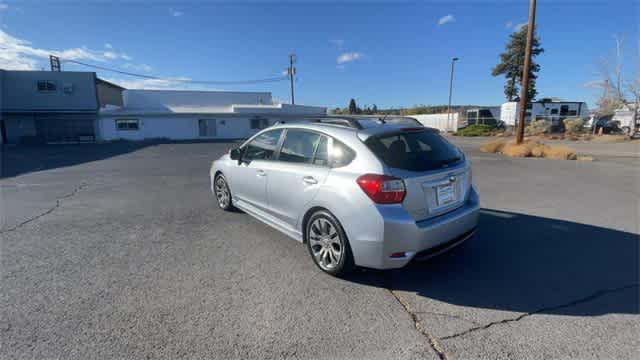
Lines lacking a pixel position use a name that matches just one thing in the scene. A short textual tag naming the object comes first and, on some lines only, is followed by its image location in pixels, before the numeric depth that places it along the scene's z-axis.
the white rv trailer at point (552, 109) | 38.56
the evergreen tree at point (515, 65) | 44.46
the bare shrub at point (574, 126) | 28.94
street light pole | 40.91
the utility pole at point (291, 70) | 40.41
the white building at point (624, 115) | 26.82
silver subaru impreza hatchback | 2.77
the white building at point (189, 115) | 28.97
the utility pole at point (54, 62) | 34.34
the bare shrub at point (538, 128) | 31.28
